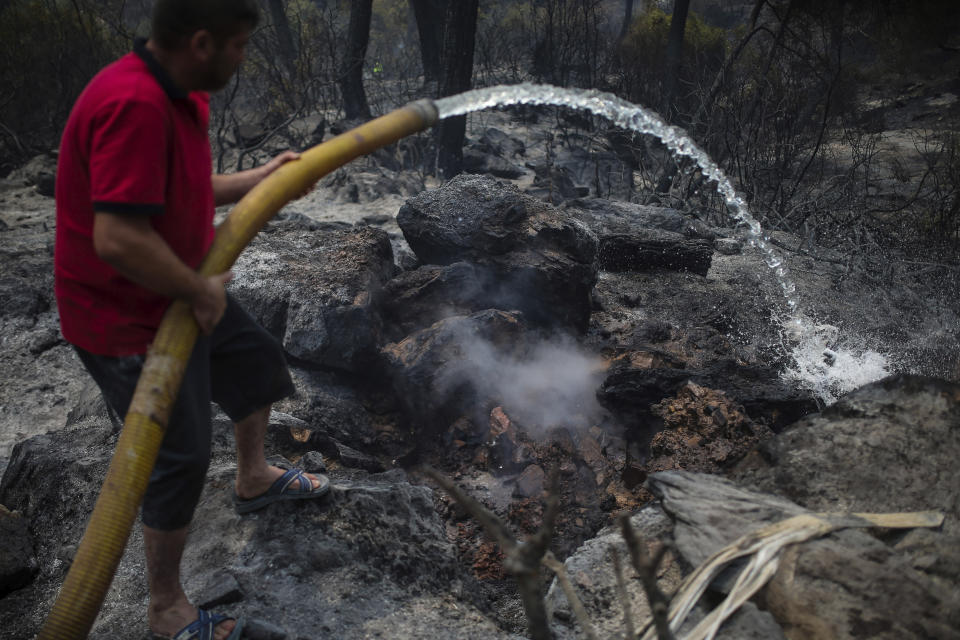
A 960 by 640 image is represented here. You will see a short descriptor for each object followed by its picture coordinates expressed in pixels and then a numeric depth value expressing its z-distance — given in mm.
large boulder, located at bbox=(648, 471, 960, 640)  1369
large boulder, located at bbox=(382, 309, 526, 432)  3160
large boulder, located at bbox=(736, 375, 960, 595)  1735
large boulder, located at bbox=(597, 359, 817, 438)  3025
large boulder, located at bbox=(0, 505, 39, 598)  1926
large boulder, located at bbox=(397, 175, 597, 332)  3781
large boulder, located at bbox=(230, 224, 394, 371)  3232
